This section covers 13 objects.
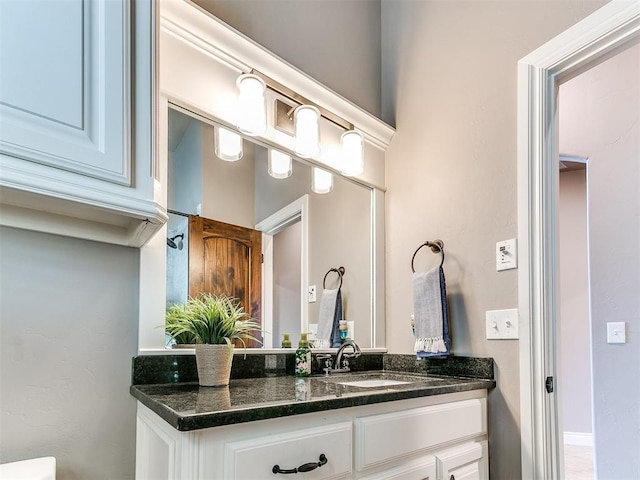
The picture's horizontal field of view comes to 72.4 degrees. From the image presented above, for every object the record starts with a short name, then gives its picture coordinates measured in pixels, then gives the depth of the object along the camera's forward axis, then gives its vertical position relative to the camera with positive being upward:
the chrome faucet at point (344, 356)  1.93 -0.37
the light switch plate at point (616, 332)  2.46 -0.33
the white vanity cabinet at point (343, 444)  0.96 -0.45
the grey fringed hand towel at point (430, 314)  1.82 -0.17
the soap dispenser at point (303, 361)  1.76 -0.35
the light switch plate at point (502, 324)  1.65 -0.19
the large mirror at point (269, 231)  1.56 +0.19
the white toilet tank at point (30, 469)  0.96 -0.45
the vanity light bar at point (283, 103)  1.83 +0.77
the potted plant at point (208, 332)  1.38 -0.19
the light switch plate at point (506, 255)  1.68 +0.07
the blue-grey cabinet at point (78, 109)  0.85 +0.35
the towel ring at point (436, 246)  1.96 +0.13
